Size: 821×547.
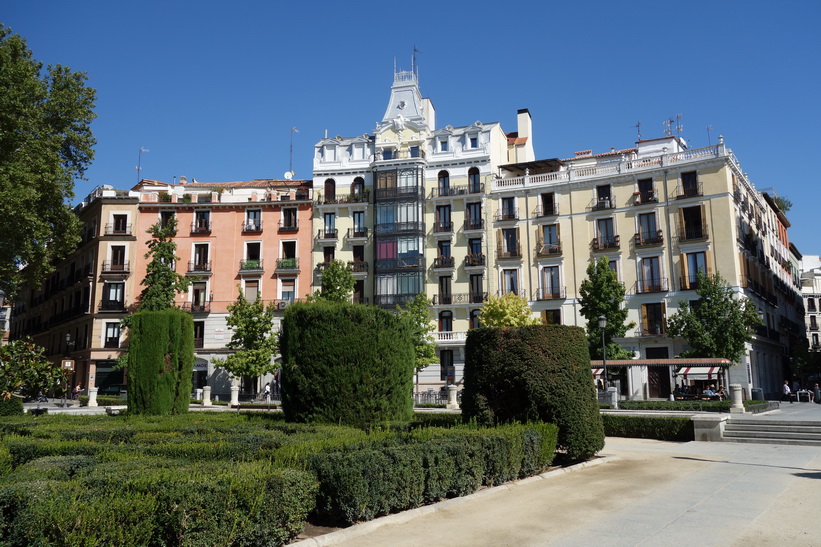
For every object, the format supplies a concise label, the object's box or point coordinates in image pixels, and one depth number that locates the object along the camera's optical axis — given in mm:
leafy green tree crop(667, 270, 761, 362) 36188
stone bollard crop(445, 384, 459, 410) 32656
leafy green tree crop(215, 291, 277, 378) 39450
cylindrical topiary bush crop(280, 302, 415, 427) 14719
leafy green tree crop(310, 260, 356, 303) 39347
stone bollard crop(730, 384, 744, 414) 25312
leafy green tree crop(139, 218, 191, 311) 44781
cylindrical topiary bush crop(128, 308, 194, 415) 18516
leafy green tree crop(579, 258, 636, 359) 38656
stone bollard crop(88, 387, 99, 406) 37250
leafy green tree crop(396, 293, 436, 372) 38312
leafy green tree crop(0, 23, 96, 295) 27750
